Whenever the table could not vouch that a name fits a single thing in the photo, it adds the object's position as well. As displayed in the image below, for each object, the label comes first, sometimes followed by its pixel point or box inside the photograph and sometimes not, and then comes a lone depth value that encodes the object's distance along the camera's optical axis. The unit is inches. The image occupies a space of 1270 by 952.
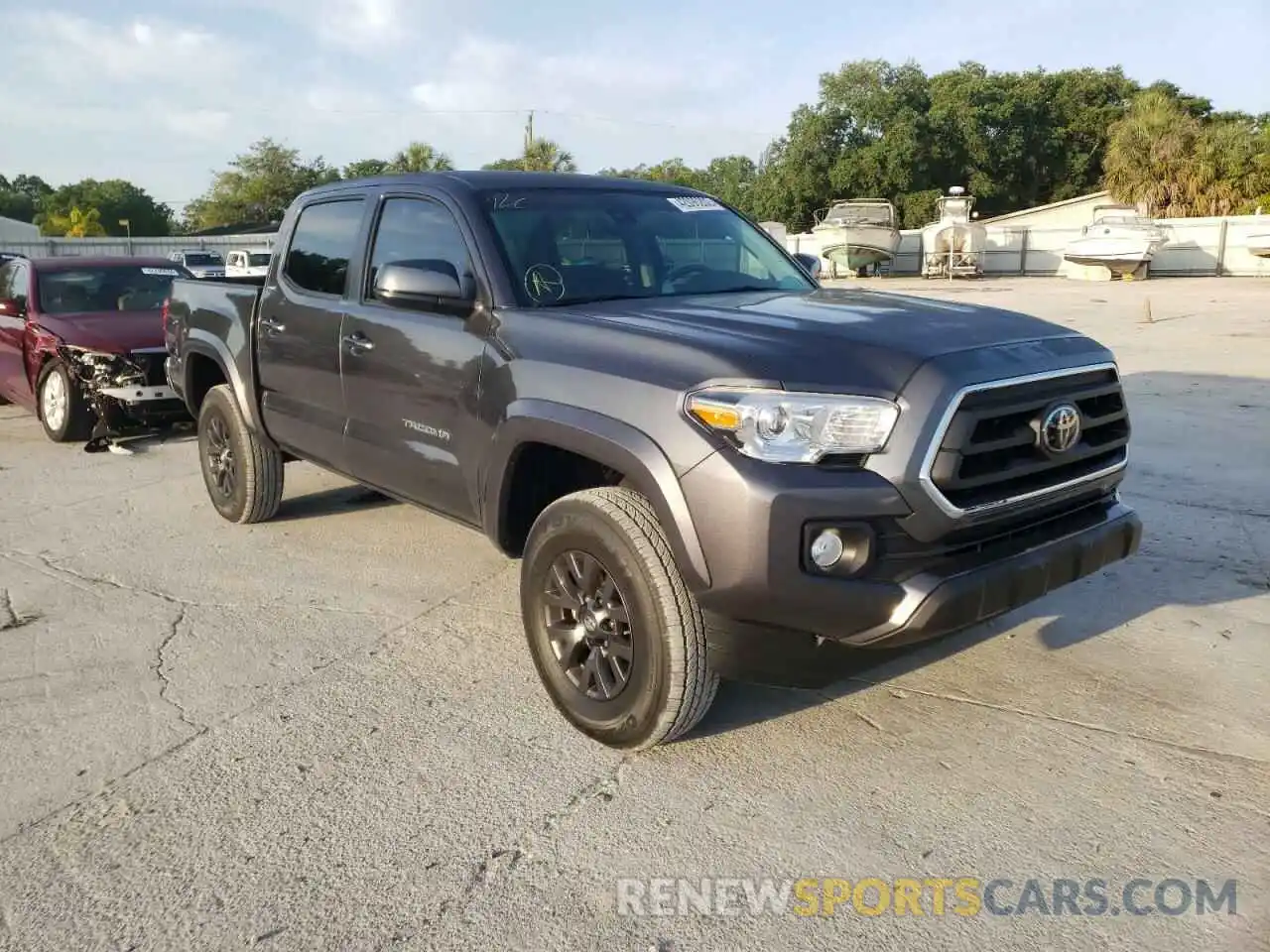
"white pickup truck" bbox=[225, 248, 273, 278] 1021.8
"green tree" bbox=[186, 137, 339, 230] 2935.5
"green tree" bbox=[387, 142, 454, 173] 2188.7
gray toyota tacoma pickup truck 111.0
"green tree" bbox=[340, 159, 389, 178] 2674.7
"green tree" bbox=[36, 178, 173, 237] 2881.4
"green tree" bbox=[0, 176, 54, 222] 3132.4
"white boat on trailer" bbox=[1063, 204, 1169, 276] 1099.9
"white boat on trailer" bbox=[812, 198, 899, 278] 1223.5
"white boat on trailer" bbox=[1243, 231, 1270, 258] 1152.8
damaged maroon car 319.6
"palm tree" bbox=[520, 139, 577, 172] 1967.3
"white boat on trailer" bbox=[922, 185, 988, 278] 1245.7
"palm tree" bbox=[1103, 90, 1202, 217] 1432.1
